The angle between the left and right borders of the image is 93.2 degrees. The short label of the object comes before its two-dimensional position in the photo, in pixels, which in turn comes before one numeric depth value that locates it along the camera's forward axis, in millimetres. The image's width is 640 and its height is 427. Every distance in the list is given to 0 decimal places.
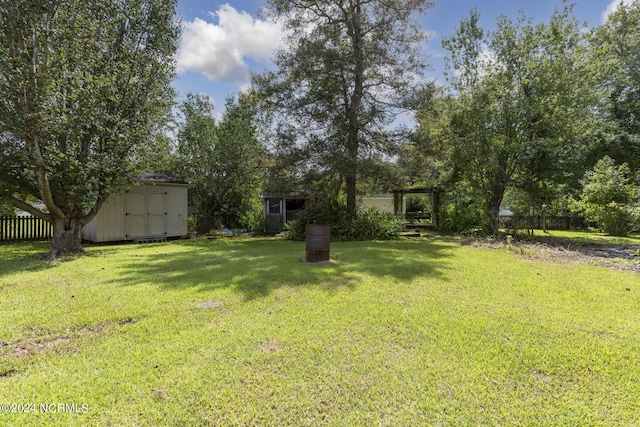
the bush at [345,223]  12125
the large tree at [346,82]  11133
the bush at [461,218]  14348
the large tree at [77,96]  6391
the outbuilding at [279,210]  16328
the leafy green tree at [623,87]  17672
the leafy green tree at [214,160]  15641
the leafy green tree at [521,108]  10977
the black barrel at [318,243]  6855
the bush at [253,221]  15648
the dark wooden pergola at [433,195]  16539
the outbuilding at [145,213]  11320
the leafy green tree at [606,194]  12034
